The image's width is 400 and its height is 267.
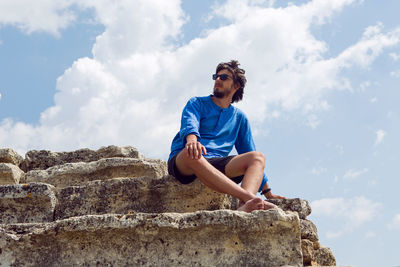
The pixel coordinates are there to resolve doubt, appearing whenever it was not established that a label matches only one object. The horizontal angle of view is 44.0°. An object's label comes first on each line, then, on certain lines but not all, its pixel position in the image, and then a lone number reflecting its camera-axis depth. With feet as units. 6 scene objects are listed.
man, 13.21
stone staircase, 10.61
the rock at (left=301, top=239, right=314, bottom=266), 12.67
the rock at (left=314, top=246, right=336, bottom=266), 13.69
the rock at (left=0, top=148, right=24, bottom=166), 19.76
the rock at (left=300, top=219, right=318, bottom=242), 13.21
